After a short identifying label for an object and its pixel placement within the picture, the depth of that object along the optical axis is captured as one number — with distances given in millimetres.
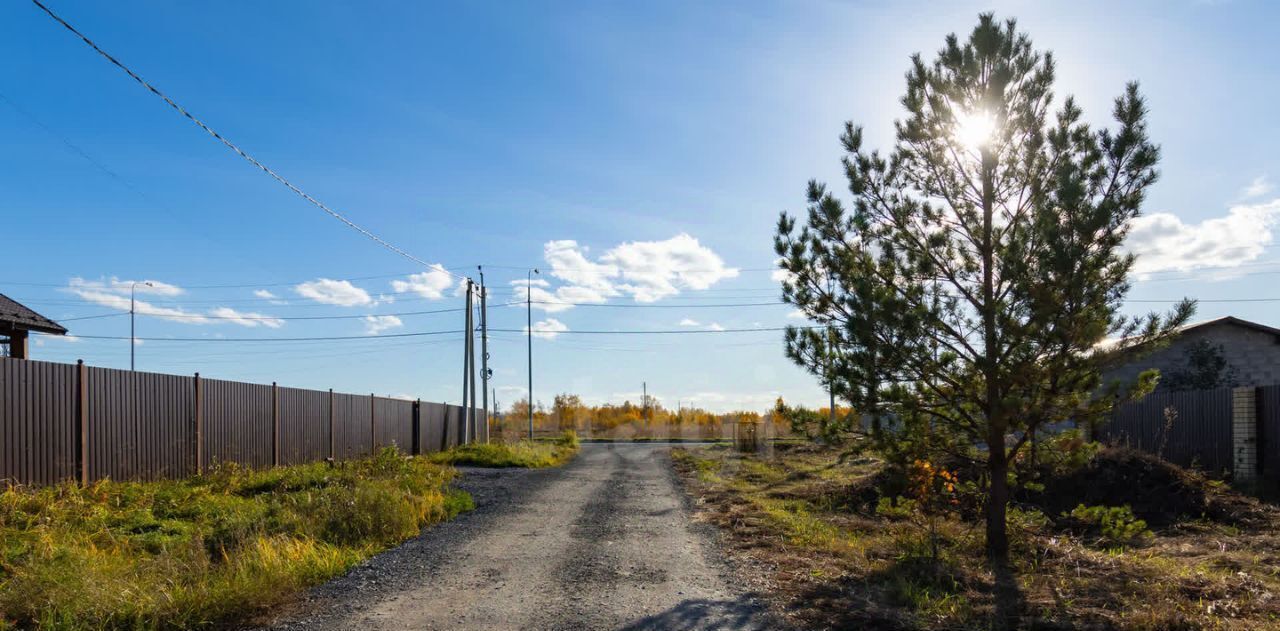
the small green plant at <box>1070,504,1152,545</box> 6699
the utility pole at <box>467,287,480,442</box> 28844
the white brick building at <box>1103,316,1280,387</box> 22094
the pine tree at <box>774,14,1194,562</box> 6422
